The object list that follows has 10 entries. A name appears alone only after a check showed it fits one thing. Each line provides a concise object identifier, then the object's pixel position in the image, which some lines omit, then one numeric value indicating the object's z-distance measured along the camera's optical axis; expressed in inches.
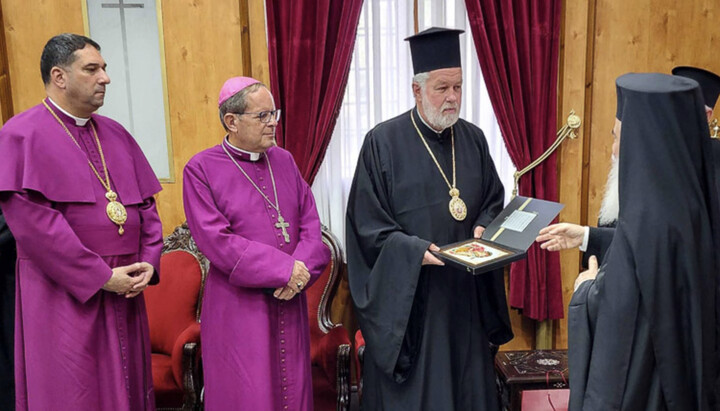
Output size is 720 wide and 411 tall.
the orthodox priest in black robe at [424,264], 103.2
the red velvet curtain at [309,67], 140.4
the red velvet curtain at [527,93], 141.2
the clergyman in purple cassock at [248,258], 96.8
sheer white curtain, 146.9
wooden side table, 119.6
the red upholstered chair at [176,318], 117.4
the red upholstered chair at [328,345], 121.7
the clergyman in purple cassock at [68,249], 88.6
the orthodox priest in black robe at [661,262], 62.2
